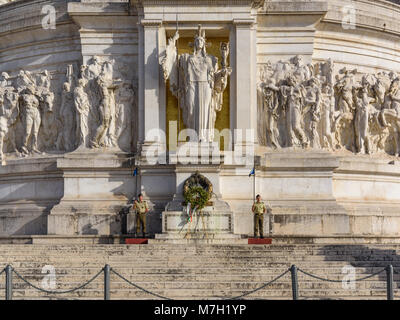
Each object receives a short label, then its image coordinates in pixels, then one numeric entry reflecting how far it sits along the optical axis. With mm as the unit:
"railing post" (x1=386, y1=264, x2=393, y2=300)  16891
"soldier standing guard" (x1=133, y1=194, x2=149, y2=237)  25609
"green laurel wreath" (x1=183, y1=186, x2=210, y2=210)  25594
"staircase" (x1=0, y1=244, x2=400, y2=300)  18797
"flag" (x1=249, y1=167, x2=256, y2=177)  26952
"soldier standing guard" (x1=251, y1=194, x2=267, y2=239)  25219
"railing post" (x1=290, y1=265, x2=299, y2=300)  16805
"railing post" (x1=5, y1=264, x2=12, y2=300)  17388
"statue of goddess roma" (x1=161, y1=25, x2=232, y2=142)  26938
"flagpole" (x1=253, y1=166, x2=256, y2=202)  27294
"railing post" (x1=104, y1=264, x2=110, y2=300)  17228
